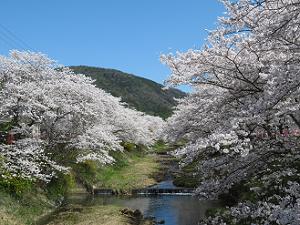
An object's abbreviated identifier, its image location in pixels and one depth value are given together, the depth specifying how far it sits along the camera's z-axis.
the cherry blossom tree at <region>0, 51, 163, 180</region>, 22.12
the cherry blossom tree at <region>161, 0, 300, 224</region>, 7.68
